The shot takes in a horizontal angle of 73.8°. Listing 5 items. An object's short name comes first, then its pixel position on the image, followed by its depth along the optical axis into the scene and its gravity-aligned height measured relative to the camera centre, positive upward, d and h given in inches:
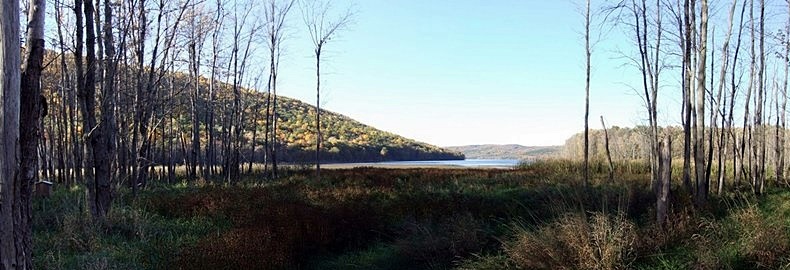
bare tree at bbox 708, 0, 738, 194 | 525.1 +74.0
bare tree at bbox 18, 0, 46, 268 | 169.8 +11.2
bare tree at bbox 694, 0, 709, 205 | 371.2 +26.6
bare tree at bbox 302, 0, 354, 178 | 900.0 +152.5
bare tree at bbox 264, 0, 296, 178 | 919.0 +170.2
